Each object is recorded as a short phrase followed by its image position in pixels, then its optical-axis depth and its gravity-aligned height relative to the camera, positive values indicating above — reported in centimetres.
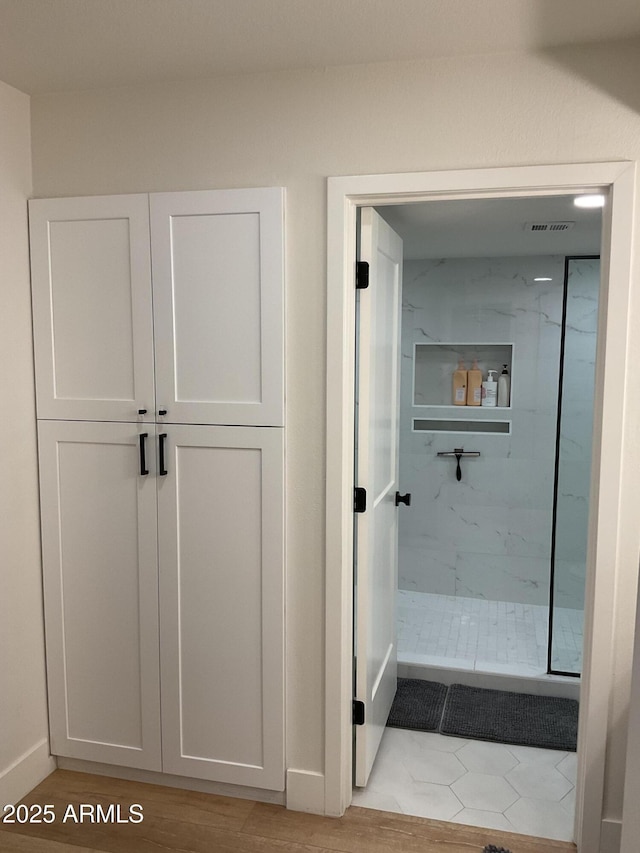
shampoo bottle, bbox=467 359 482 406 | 450 -8
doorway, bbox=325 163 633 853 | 207 -16
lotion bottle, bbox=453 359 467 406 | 452 -8
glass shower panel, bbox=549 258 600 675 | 354 -46
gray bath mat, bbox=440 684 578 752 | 298 -152
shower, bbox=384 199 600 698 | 430 -51
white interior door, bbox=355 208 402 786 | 248 -38
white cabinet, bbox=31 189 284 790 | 235 -37
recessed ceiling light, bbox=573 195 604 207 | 233 +63
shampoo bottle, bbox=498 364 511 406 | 445 -10
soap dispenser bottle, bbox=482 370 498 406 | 446 -12
